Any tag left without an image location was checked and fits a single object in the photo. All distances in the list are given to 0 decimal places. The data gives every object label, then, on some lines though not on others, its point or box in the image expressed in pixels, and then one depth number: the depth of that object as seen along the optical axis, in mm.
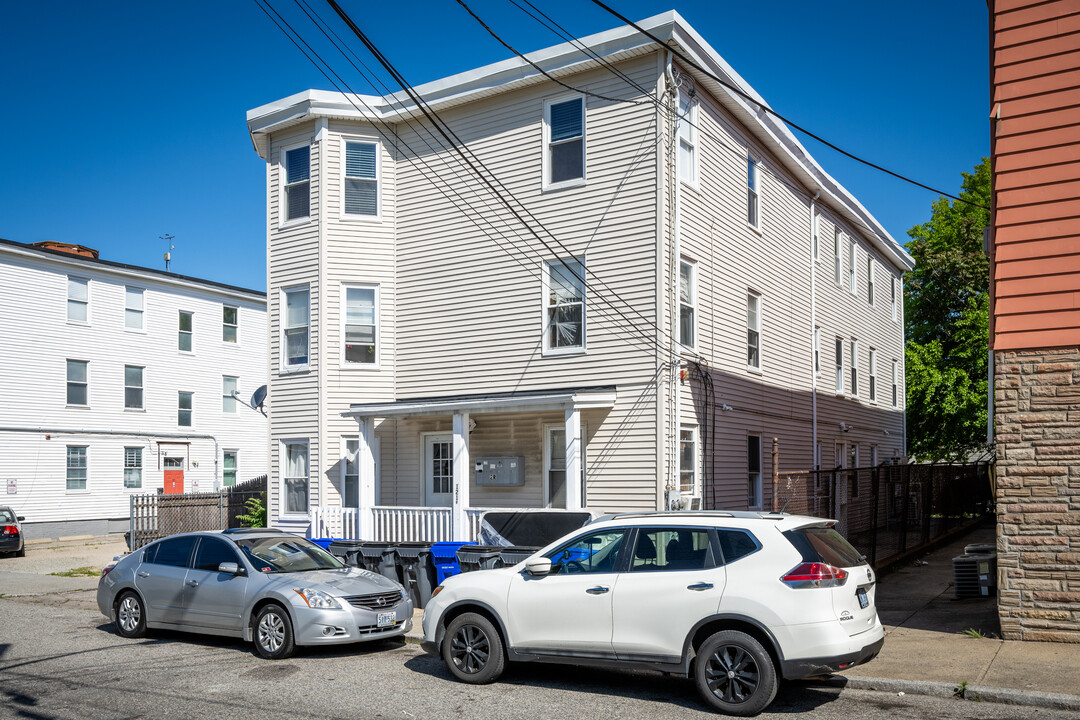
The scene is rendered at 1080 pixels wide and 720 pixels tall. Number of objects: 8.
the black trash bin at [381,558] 13852
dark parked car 25234
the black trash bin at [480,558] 13000
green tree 33969
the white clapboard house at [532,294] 16484
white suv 7785
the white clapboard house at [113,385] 30000
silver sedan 10602
